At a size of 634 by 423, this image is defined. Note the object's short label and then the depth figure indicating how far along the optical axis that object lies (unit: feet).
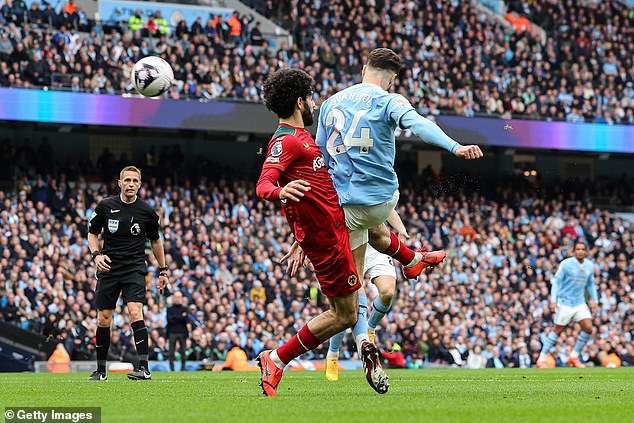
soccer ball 49.03
